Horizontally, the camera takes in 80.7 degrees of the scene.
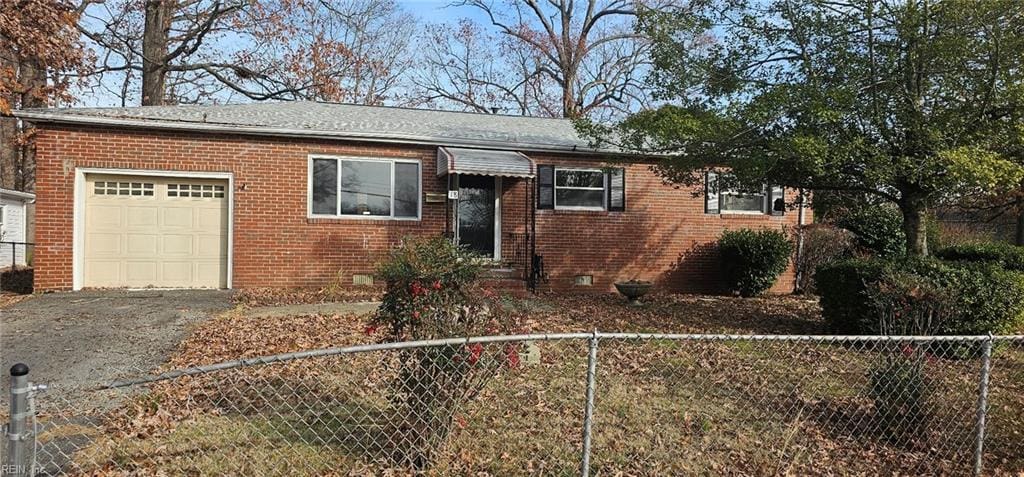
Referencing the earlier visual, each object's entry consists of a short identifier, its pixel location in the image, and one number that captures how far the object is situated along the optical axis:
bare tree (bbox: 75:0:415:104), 20.02
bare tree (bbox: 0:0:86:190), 10.79
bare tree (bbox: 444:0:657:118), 29.52
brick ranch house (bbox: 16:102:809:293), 10.27
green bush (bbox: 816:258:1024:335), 6.72
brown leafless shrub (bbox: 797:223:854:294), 12.66
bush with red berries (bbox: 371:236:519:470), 3.70
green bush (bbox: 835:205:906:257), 13.62
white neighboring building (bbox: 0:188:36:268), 18.56
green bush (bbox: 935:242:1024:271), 8.55
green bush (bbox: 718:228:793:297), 12.22
